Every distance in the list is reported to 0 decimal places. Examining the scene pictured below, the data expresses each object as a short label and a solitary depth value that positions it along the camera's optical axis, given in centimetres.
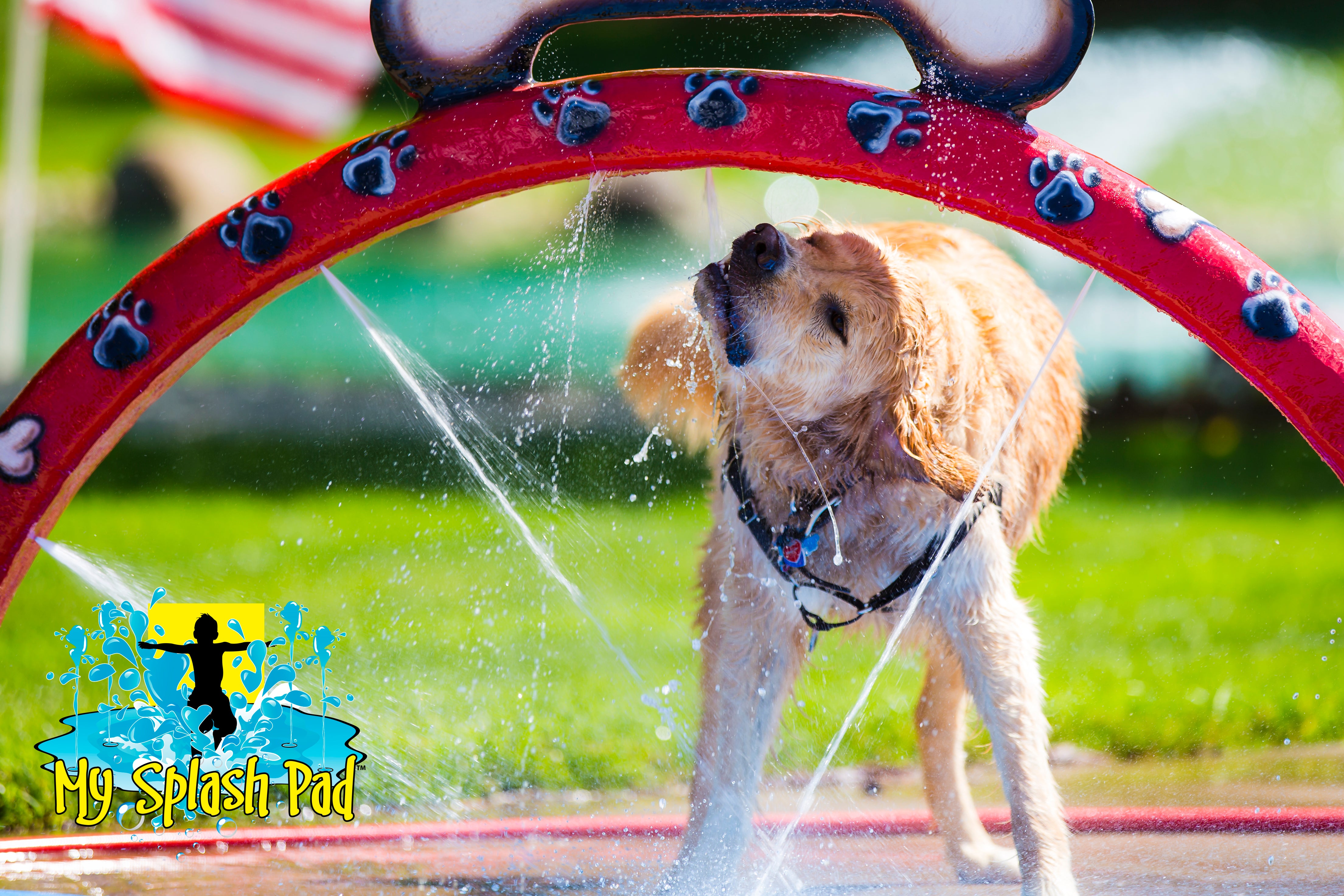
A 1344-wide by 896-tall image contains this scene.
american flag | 1627
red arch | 472
